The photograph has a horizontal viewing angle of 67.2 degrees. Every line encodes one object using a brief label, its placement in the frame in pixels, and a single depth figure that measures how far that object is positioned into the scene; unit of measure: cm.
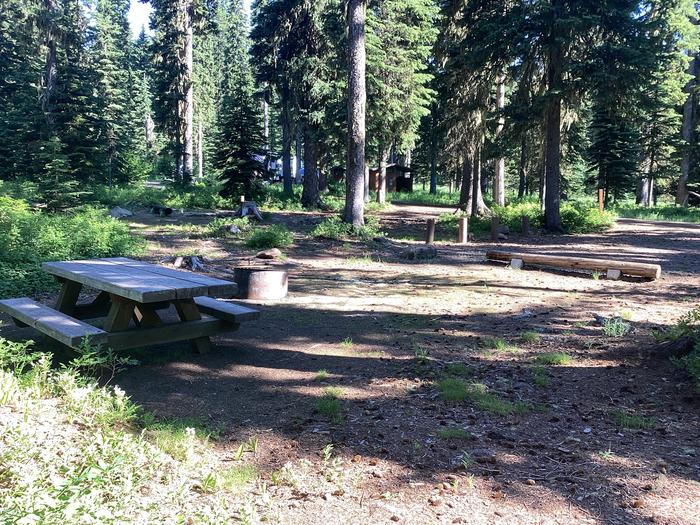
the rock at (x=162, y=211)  2197
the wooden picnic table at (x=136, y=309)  482
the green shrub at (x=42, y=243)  826
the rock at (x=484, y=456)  361
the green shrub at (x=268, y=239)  1389
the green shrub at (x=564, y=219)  1909
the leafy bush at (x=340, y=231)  1579
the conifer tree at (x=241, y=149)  2433
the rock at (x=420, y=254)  1322
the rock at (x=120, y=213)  2108
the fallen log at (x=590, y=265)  984
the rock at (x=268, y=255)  1253
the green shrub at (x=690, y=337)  460
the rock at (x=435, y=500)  310
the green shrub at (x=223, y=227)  1546
